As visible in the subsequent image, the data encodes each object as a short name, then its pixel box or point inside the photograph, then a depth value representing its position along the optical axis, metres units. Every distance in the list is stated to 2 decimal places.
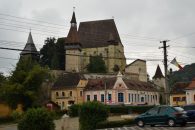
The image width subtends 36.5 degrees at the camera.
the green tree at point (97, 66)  88.60
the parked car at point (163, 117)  22.39
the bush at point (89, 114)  23.59
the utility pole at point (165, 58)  30.33
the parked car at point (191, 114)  24.87
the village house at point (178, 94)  59.38
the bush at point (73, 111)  45.25
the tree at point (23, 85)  53.33
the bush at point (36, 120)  20.37
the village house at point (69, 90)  70.34
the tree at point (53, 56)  88.84
